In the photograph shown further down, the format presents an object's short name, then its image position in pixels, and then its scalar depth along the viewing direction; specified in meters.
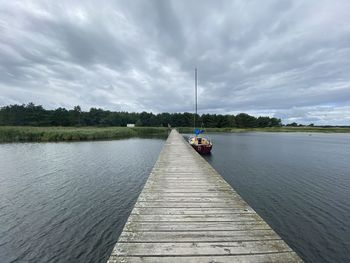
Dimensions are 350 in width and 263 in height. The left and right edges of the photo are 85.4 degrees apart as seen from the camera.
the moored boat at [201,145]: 21.97
